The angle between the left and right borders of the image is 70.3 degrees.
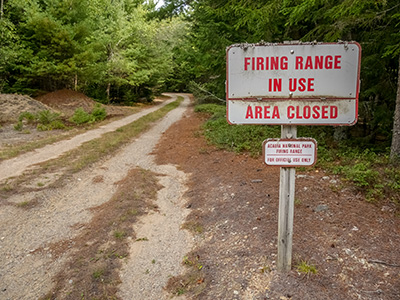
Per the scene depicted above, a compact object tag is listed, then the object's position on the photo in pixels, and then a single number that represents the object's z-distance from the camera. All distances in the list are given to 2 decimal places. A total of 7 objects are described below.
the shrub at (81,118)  16.02
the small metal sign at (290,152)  2.85
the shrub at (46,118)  14.93
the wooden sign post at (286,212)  2.90
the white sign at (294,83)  2.69
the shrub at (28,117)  15.18
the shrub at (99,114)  17.46
